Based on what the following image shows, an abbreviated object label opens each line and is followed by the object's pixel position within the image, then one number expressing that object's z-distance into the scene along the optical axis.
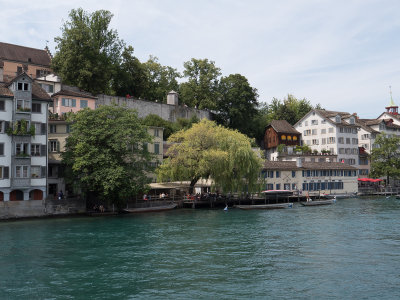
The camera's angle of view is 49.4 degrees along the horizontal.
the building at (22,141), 48.41
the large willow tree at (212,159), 59.53
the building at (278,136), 101.19
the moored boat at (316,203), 67.28
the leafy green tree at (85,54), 72.19
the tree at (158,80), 94.00
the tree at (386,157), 93.56
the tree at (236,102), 94.94
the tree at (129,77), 84.25
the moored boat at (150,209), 53.72
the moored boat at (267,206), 60.91
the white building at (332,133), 99.44
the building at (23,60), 84.81
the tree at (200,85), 92.44
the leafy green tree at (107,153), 49.19
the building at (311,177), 78.69
